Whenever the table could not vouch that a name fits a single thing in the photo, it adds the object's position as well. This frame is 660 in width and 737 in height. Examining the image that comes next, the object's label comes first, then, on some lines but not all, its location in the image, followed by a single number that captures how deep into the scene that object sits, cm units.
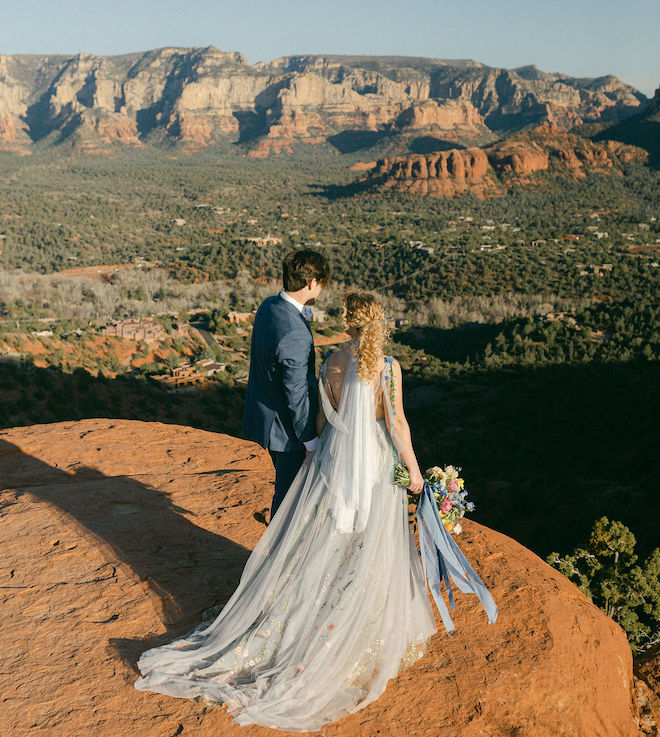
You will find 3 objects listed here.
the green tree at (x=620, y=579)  692
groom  372
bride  363
